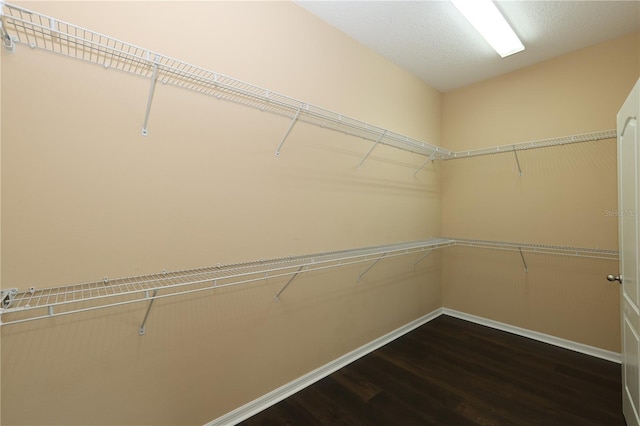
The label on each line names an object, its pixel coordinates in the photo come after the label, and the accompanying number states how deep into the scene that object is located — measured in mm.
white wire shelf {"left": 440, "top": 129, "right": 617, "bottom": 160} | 2213
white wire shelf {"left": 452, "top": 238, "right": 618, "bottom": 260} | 2188
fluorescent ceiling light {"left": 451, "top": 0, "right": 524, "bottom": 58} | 1728
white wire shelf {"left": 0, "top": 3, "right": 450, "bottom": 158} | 1006
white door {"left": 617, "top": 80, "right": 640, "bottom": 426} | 1248
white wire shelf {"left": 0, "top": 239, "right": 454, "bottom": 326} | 999
